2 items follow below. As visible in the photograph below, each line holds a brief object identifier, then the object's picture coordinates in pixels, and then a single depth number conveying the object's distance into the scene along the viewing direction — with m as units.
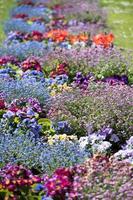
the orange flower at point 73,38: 15.57
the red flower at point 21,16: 20.42
